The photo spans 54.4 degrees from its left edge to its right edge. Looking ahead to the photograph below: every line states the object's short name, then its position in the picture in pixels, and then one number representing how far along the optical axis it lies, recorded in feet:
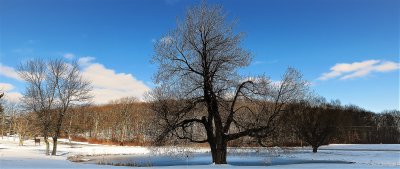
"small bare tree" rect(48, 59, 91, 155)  134.41
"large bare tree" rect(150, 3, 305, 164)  84.58
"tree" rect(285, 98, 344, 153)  168.45
